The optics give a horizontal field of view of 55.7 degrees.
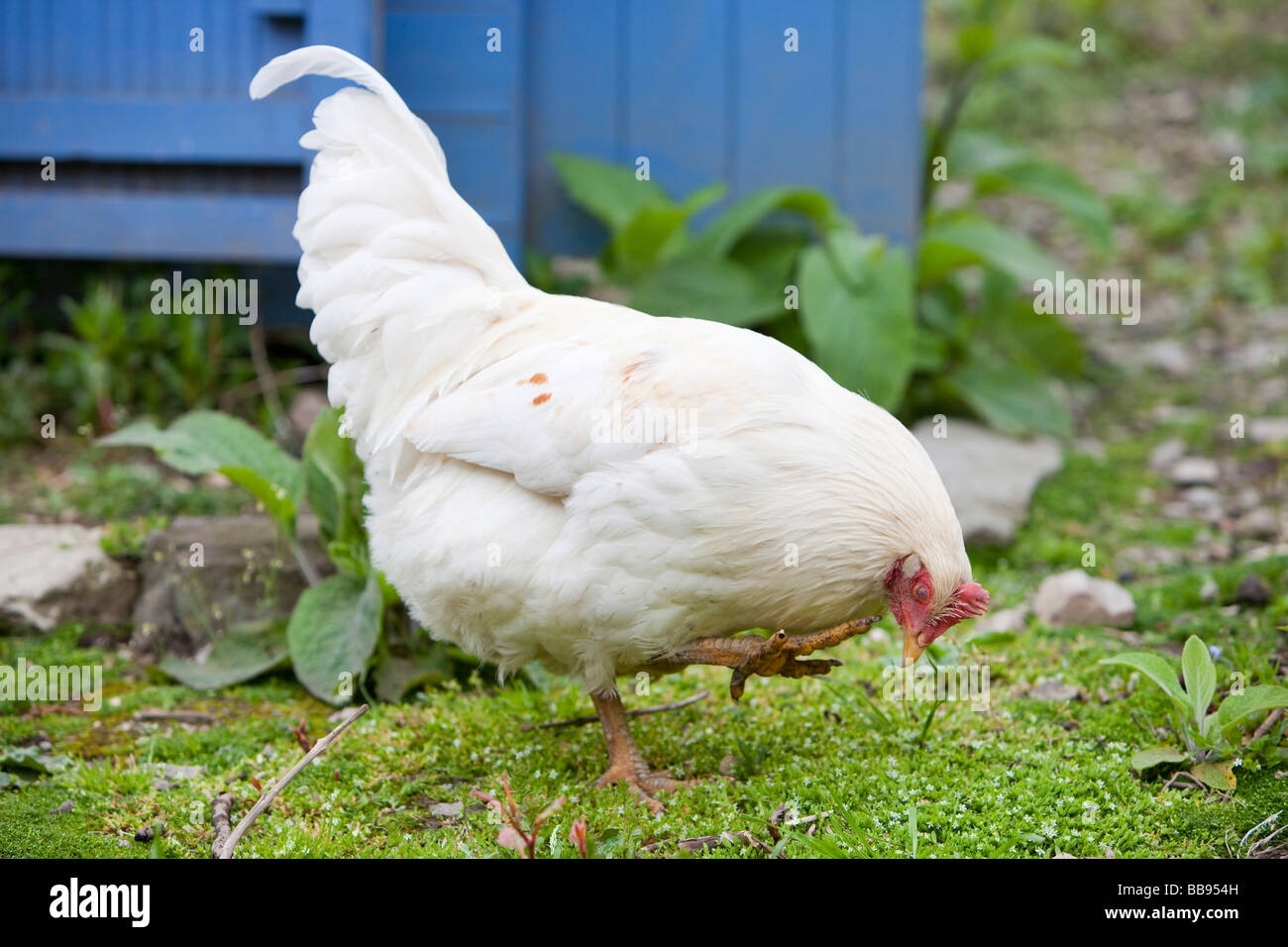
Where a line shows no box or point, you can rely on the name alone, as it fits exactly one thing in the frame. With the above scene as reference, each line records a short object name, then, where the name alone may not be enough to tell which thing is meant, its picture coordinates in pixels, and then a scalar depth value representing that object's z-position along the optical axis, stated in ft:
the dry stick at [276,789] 10.80
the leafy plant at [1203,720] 11.38
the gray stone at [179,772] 12.60
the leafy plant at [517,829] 10.28
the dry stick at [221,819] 10.95
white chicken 10.53
